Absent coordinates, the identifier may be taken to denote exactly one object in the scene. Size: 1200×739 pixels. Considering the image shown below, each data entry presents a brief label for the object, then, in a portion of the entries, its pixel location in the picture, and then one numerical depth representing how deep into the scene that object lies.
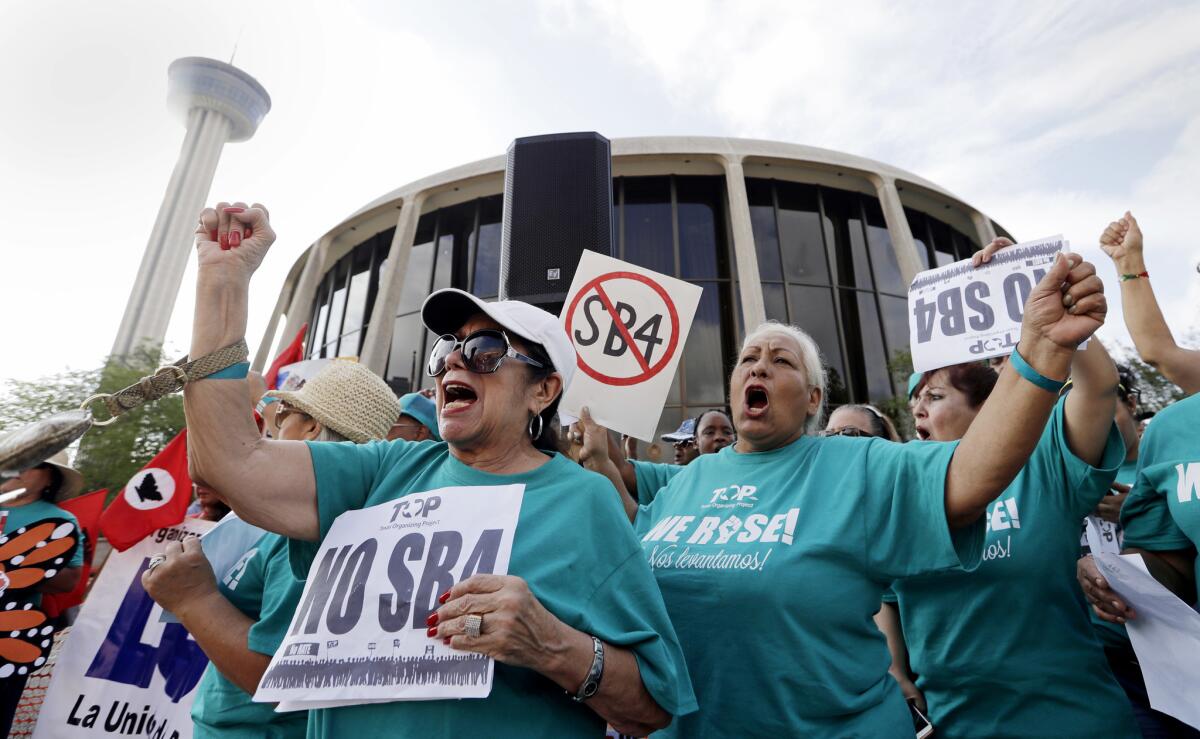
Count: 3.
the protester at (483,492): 1.29
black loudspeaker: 3.18
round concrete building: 16.23
